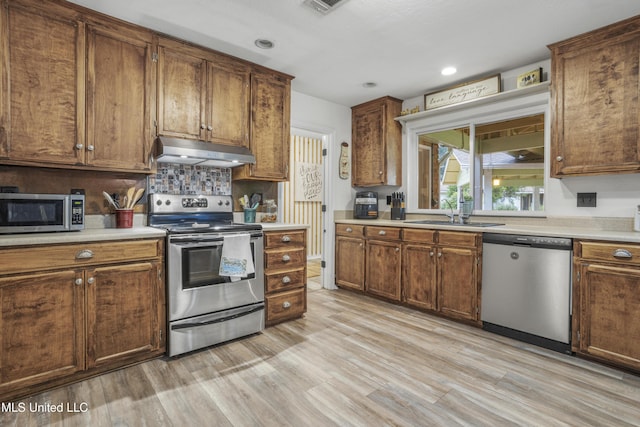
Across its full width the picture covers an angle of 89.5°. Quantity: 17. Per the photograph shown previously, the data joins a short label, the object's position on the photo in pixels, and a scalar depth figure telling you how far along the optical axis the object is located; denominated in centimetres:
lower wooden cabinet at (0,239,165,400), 179
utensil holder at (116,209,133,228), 251
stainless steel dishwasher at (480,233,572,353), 240
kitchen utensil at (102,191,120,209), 246
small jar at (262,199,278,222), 347
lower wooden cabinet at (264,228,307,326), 292
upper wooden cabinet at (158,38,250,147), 263
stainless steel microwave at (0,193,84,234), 195
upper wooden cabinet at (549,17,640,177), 237
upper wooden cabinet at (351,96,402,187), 409
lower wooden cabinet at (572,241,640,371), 209
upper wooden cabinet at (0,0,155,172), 204
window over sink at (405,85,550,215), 318
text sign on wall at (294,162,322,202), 628
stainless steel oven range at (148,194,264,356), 234
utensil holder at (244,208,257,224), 326
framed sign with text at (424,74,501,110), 326
